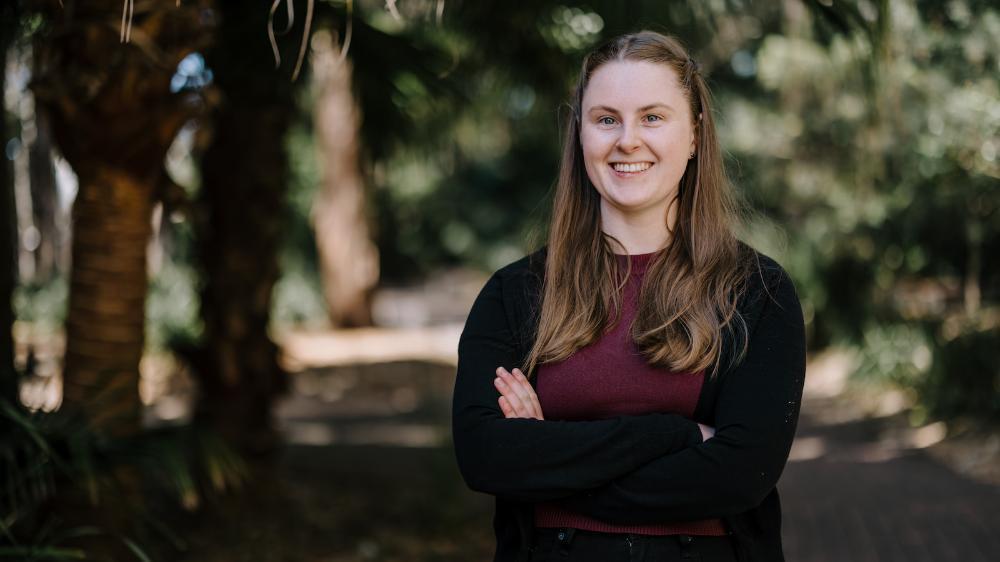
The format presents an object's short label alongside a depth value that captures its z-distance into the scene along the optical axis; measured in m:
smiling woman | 2.21
